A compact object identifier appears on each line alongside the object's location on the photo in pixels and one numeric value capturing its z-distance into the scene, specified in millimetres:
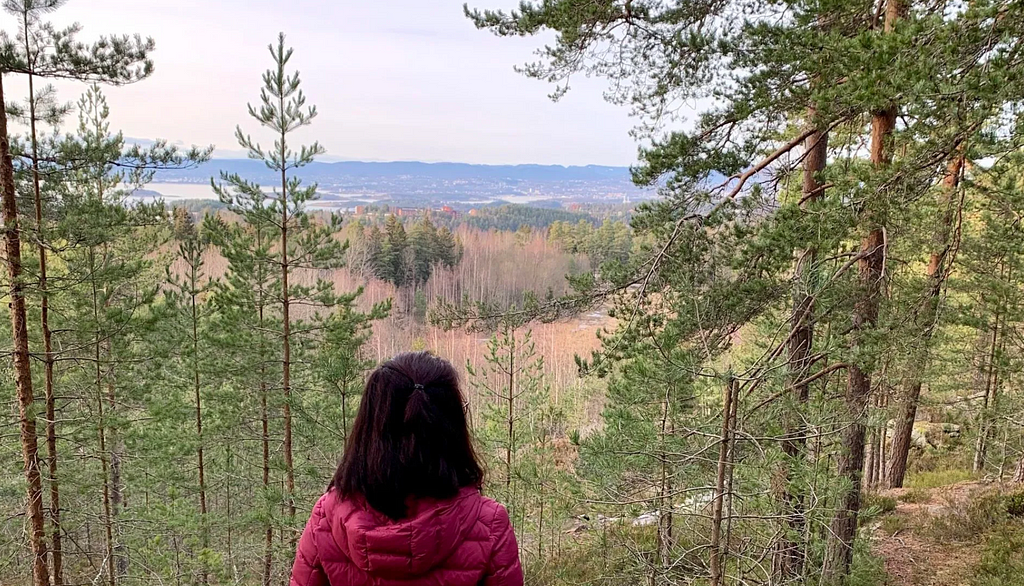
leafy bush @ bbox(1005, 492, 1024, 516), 7219
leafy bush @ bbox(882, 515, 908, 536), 7762
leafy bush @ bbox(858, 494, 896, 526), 8528
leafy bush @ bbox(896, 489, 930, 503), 9182
